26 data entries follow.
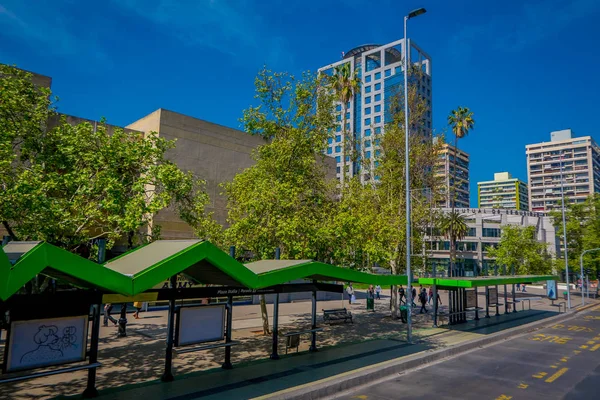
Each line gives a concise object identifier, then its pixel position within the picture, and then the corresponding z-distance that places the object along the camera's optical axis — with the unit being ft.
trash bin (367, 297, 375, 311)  95.35
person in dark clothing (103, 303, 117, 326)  65.26
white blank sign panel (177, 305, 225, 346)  36.63
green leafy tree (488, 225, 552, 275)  156.06
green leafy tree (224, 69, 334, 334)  54.03
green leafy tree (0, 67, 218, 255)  39.86
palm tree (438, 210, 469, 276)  204.33
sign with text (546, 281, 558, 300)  112.98
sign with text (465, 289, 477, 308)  76.05
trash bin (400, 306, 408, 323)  70.37
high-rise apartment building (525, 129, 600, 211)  446.19
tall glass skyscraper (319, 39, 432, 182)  318.24
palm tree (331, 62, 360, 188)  161.50
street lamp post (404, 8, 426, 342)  52.90
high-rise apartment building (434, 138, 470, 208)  394.25
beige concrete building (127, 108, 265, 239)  102.37
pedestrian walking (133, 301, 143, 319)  72.66
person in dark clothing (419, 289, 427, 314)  91.40
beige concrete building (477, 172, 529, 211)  600.80
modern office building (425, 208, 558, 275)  272.92
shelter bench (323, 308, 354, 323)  68.54
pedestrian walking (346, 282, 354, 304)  110.95
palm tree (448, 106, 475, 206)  178.81
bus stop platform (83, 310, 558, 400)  31.68
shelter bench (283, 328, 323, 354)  46.84
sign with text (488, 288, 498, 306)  85.47
